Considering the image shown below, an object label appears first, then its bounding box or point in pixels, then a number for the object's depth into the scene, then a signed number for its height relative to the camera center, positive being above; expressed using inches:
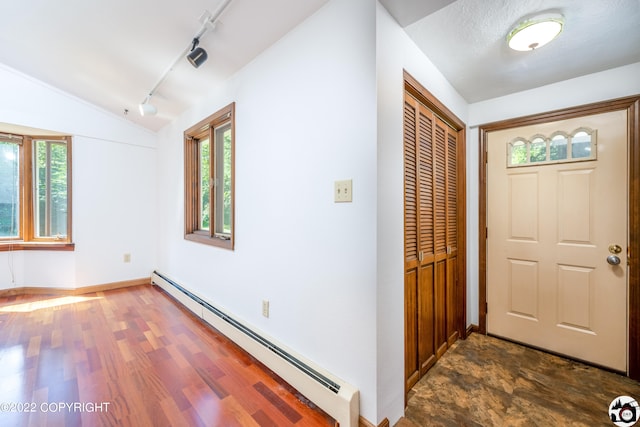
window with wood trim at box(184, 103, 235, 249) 100.8 +15.7
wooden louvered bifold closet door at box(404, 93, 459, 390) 62.7 -7.4
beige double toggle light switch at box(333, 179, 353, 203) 53.4 +4.5
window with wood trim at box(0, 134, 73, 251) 129.0 +11.9
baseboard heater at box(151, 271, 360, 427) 51.0 -38.0
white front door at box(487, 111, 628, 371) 74.1 -8.8
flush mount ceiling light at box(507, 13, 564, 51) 53.8 +39.3
